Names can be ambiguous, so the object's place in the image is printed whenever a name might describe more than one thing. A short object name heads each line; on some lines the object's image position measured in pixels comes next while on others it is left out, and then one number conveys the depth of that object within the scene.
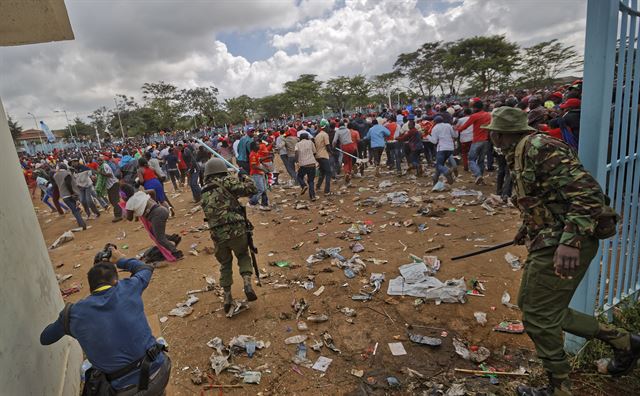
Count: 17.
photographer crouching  2.06
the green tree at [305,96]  45.03
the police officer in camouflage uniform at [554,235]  1.92
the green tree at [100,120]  56.36
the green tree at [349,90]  46.09
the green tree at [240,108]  45.88
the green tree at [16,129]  46.90
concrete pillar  2.06
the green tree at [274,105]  46.03
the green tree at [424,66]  42.49
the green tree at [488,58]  35.88
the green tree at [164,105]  39.66
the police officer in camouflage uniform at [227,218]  3.84
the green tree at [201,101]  41.50
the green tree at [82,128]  62.63
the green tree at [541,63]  36.19
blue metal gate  2.23
